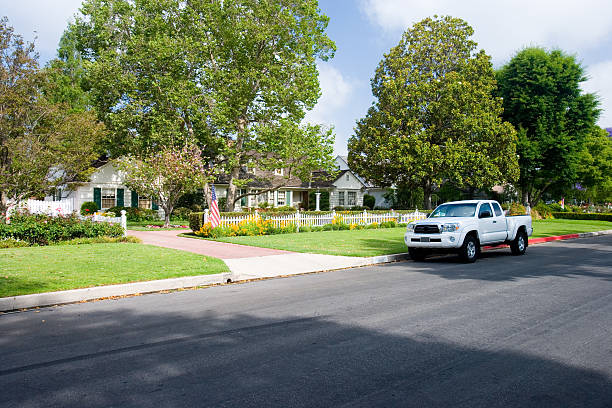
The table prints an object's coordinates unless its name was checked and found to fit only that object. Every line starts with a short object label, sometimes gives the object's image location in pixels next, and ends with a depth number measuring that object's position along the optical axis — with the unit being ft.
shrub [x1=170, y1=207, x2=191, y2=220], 112.06
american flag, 65.62
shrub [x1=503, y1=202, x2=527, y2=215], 121.56
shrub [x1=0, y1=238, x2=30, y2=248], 45.68
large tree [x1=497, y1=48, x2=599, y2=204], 128.26
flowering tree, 84.89
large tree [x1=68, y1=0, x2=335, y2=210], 90.07
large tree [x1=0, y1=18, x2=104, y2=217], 63.05
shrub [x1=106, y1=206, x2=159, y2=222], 105.60
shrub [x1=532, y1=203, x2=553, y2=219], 143.84
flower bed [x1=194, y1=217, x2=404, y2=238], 66.49
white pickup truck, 42.19
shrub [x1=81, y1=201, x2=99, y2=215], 104.04
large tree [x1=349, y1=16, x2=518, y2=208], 107.96
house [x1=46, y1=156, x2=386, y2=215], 108.17
